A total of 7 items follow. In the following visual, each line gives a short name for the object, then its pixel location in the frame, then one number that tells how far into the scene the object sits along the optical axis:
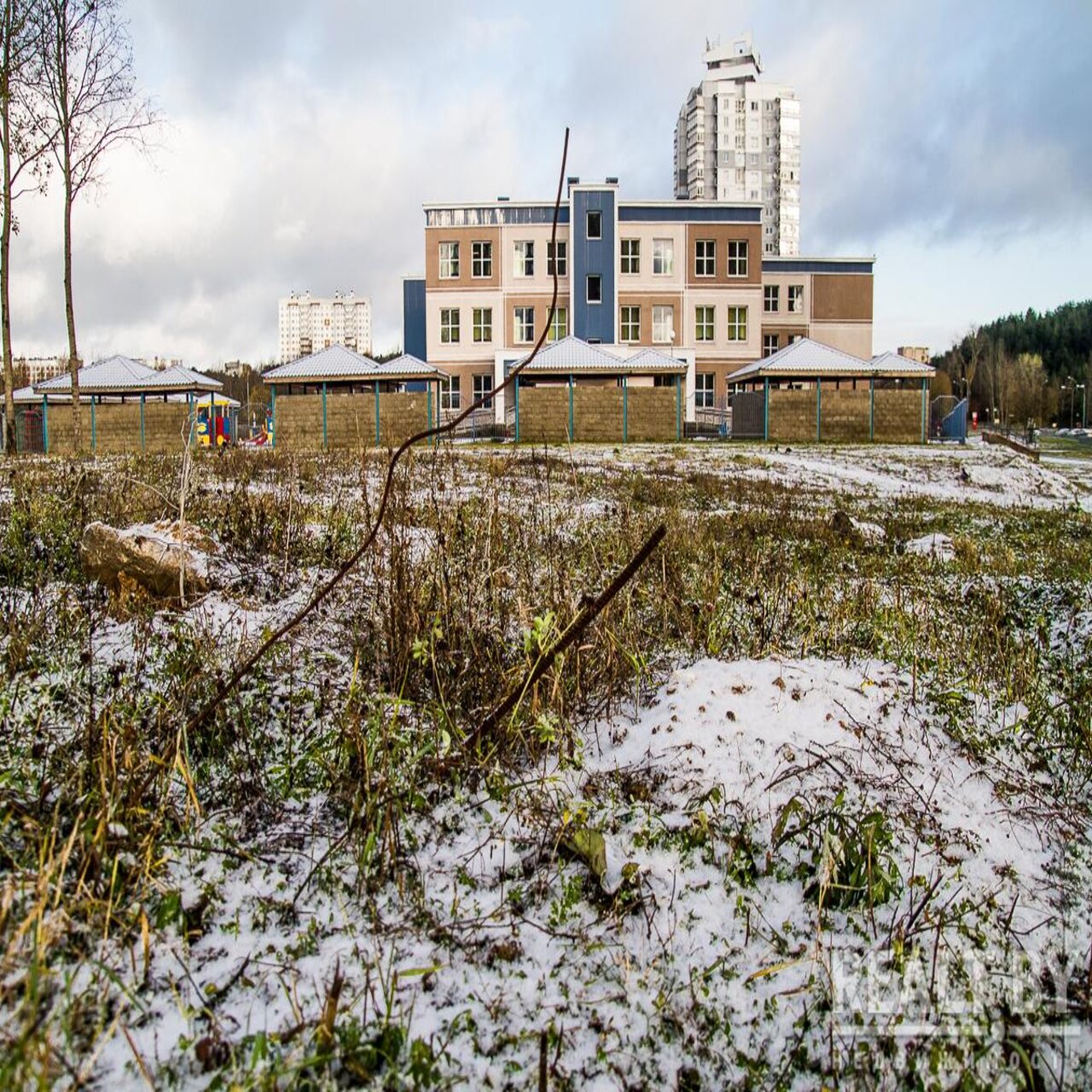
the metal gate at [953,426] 33.28
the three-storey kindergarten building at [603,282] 44.53
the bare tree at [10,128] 18.00
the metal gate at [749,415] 33.00
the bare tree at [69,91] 19.02
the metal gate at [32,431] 30.80
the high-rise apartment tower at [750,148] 97.50
